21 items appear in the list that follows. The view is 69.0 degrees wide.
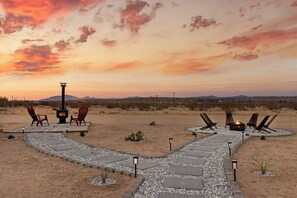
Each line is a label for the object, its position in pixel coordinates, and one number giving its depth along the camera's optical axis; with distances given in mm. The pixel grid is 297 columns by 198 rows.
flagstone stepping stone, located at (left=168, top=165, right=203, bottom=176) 5086
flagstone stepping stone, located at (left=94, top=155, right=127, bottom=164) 6135
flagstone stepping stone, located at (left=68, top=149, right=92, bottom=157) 6896
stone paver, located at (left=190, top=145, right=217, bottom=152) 7440
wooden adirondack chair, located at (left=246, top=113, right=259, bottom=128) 11798
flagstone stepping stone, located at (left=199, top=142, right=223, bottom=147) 8102
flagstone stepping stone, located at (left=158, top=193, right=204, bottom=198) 3898
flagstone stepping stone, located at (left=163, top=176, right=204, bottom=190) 4323
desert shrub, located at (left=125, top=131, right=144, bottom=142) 9287
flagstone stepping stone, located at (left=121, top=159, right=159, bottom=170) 5590
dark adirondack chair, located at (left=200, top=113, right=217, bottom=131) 11695
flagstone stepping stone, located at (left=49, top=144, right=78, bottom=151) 7563
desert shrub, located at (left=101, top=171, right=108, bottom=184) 4693
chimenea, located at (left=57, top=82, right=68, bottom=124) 14228
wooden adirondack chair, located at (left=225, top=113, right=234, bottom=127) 13284
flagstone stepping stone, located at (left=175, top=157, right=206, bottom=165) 5927
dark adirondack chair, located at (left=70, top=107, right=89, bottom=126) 13144
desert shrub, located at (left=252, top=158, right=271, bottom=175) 5261
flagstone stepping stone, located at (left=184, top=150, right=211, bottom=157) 6689
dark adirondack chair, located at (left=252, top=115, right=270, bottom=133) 10994
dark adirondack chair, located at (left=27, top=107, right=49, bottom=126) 13168
